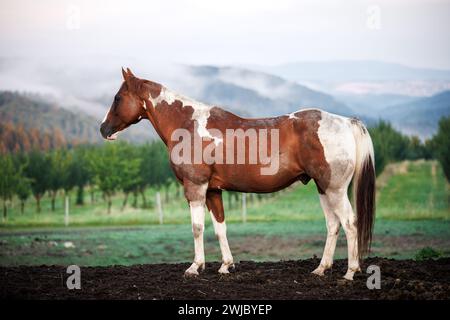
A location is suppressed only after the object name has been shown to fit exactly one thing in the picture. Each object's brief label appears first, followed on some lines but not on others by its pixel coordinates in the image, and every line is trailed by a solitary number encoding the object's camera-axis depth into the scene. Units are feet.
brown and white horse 27.50
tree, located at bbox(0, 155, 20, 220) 122.52
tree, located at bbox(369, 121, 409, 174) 113.24
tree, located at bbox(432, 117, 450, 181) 114.42
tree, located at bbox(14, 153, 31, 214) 124.06
